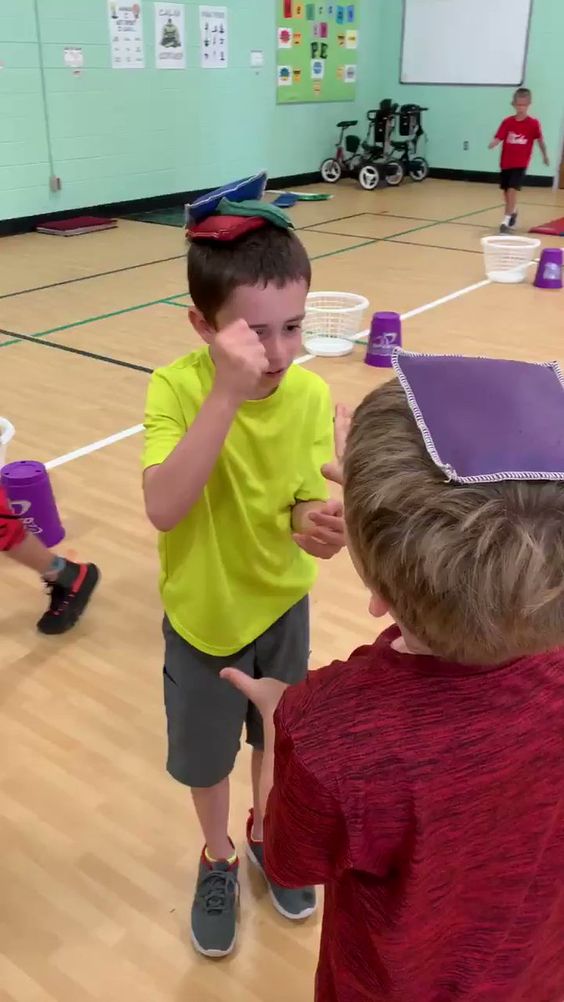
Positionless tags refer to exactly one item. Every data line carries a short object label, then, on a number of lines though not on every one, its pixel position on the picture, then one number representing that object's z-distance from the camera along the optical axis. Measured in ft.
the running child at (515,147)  23.54
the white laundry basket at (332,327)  13.53
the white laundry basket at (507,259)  17.81
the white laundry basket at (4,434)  8.03
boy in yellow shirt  3.36
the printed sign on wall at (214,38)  25.57
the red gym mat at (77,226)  22.67
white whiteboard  30.71
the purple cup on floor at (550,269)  17.16
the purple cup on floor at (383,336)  12.84
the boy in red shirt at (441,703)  1.88
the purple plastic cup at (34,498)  7.97
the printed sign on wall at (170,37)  24.20
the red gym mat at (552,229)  22.76
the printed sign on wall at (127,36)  23.06
